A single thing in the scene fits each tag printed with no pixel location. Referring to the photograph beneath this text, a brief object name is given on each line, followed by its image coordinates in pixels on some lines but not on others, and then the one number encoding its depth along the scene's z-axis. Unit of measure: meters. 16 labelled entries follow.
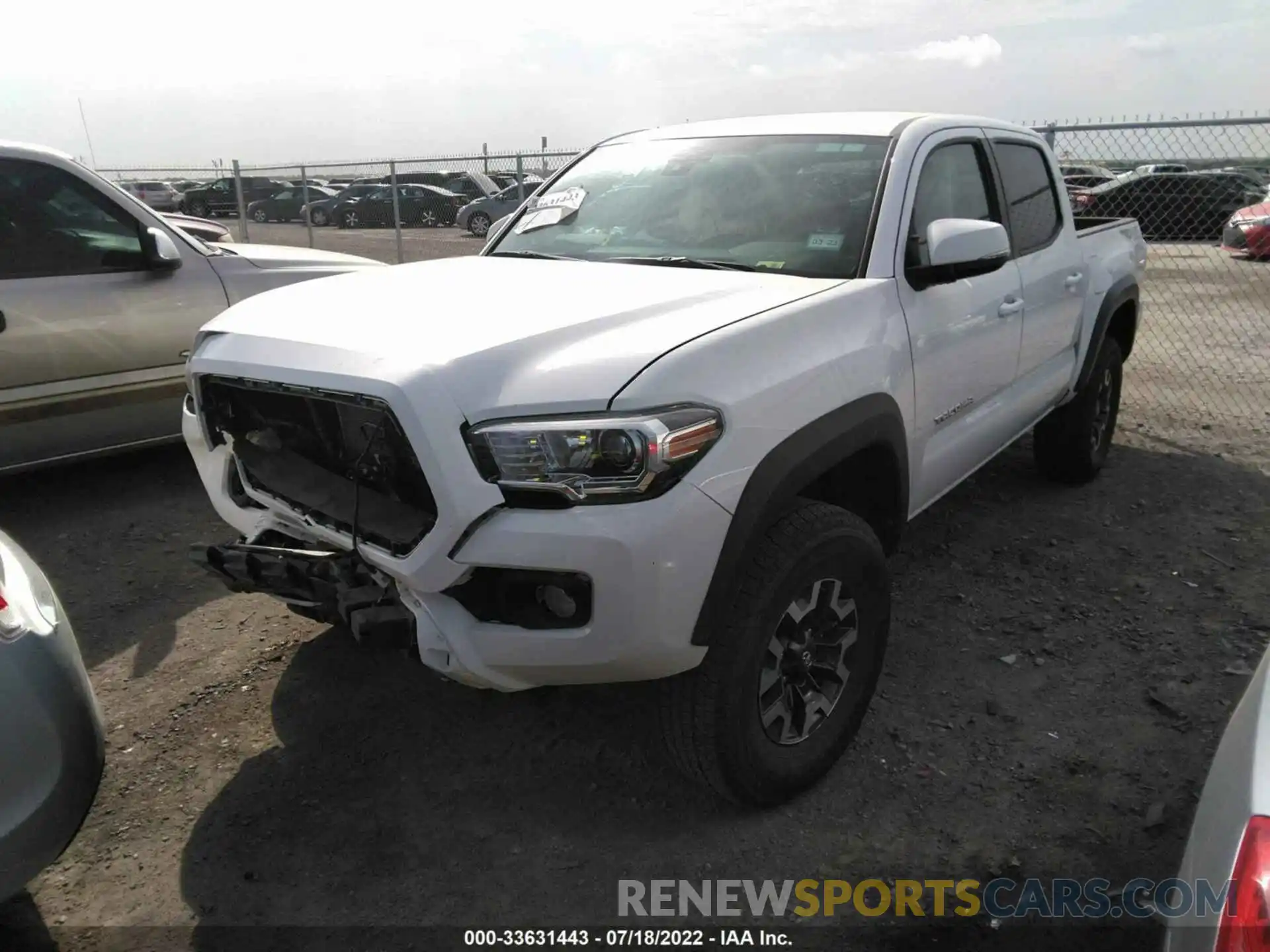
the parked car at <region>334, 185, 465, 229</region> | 16.45
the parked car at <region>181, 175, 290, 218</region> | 18.36
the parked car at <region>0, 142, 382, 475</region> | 4.32
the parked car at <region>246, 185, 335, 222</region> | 19.34
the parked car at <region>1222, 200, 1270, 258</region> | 13.57
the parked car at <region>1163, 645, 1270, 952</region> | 1.21
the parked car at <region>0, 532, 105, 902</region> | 1.86
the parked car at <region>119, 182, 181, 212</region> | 21.12
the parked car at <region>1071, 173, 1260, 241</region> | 16.25
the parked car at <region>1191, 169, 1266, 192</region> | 15.88
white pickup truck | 2.05
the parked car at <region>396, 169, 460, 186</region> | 15.11
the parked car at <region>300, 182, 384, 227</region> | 21.61
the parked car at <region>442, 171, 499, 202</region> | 15.28
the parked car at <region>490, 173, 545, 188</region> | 16.44
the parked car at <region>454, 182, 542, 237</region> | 15.81
